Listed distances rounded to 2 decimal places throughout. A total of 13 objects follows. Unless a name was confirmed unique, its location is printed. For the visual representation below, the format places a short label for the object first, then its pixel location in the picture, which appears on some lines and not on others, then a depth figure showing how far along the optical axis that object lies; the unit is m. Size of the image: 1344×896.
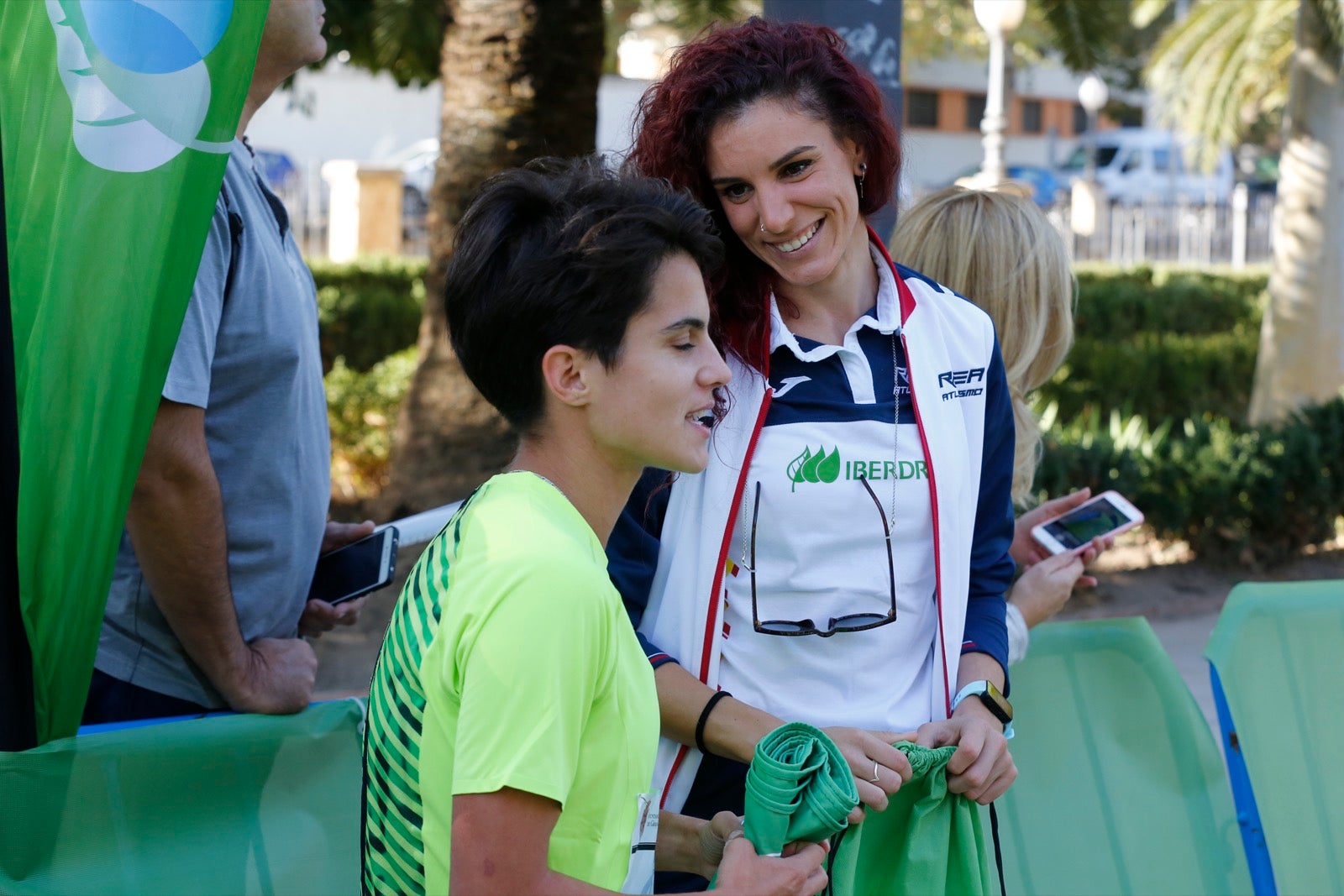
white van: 33.91
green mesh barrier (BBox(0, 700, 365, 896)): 2.13
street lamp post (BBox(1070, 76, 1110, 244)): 24.86
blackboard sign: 3.28
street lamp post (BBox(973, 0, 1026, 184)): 9.77
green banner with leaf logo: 1.86
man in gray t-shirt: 2.12
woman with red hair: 2.12
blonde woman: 2.82
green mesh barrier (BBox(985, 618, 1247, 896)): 2.95
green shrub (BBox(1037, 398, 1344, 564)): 7.43
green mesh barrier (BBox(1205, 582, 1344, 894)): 3.07
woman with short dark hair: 1.38
